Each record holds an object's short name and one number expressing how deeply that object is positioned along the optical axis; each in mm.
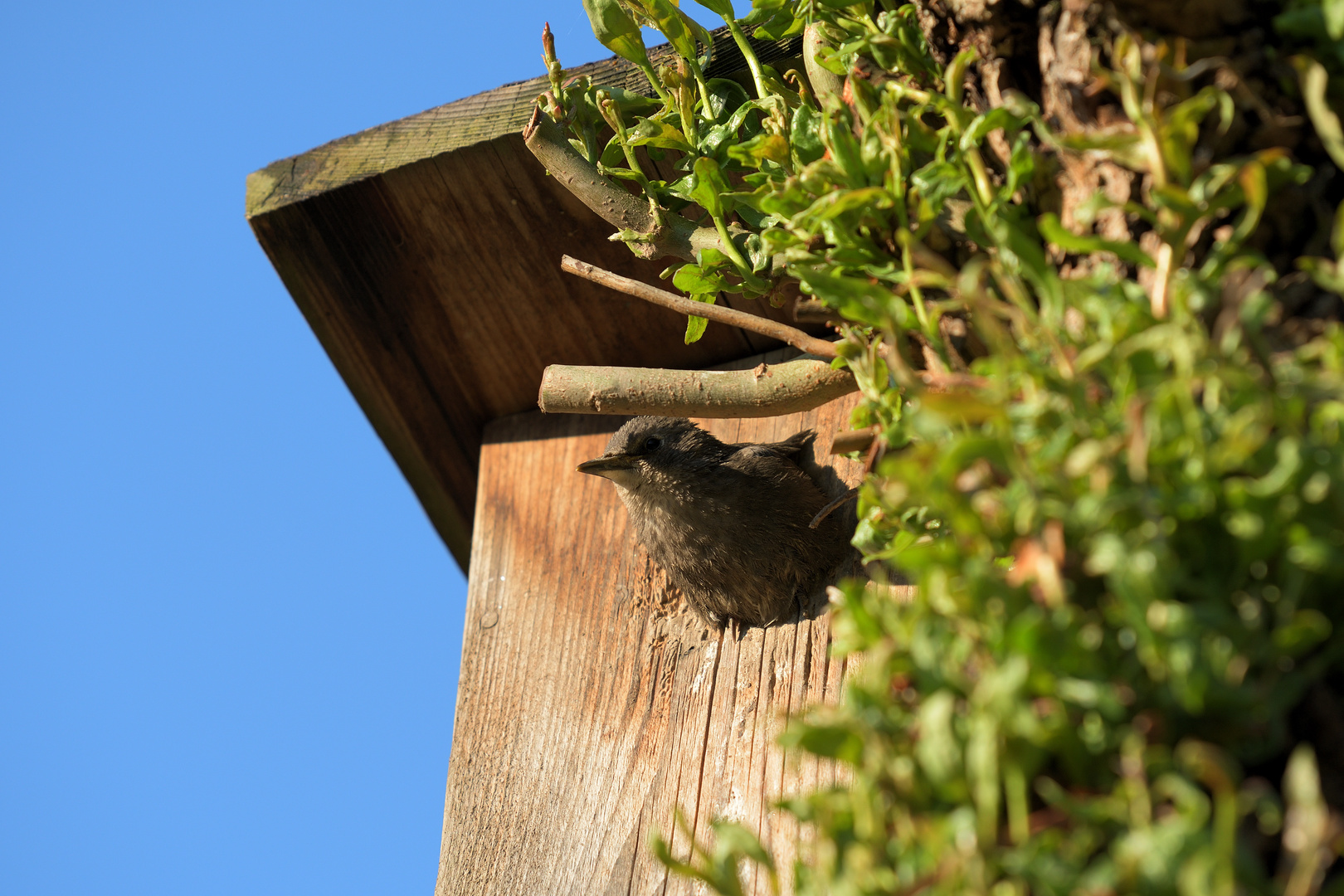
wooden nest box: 4453
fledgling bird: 4863
